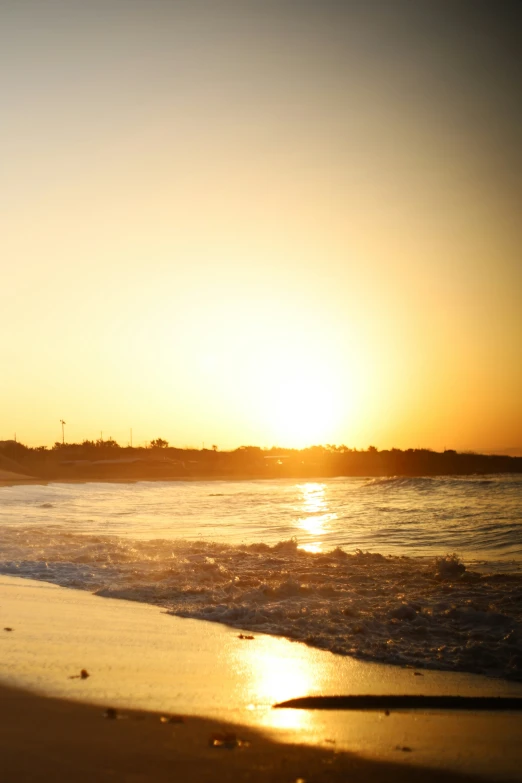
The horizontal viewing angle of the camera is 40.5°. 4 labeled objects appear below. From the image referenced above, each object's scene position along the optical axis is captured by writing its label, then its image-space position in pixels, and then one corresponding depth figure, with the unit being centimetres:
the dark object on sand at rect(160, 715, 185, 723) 443
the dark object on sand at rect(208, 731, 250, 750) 402
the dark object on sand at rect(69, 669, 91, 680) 543
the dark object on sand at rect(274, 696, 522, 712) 489
